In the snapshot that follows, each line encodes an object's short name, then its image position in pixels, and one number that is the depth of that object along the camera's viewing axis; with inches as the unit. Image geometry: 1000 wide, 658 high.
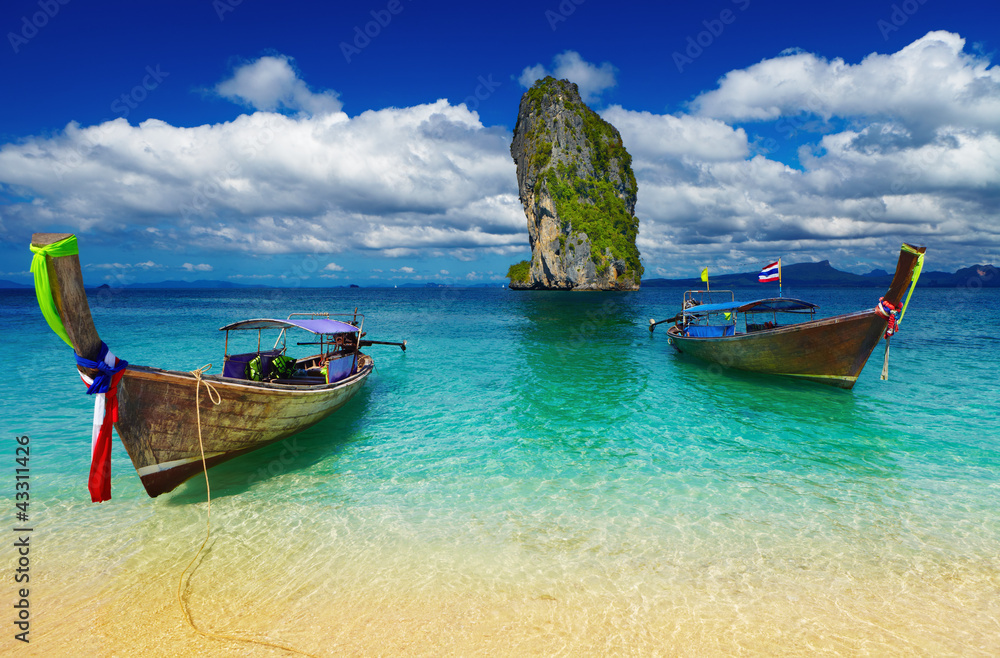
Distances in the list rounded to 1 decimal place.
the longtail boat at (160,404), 195.5
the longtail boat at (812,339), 480.6
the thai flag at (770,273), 693.5
